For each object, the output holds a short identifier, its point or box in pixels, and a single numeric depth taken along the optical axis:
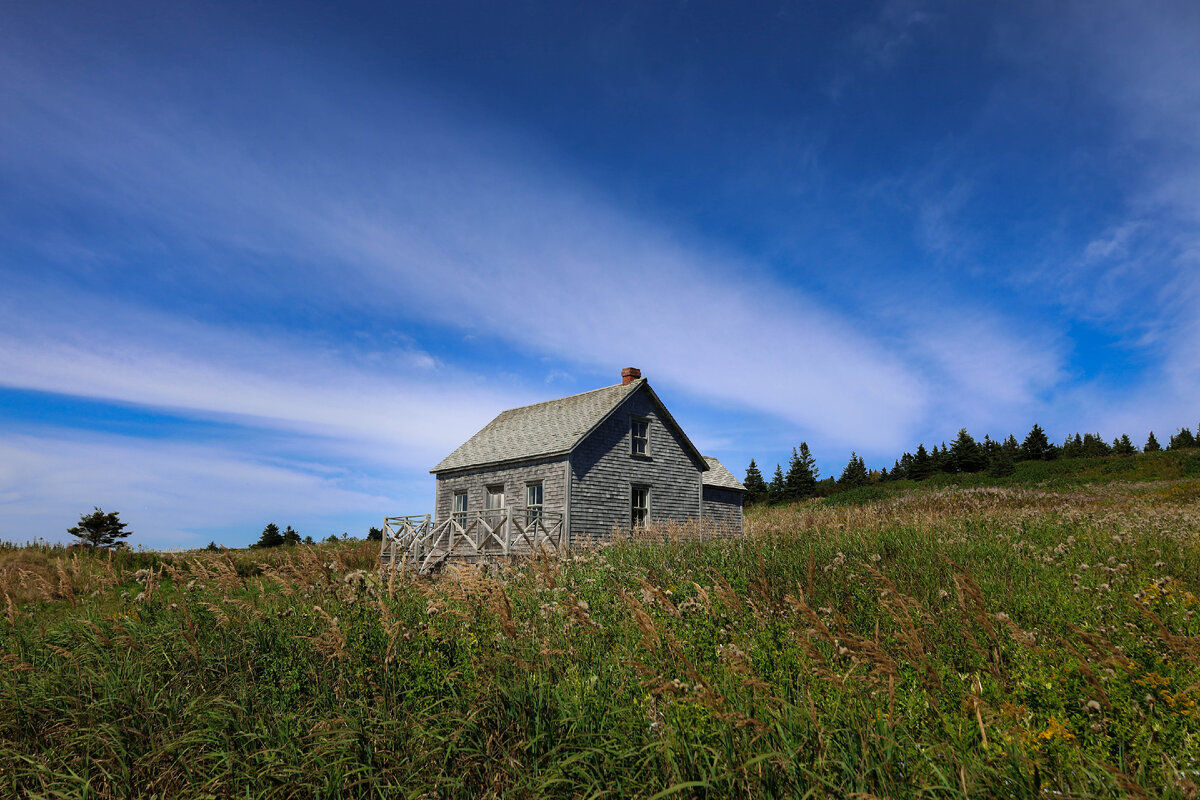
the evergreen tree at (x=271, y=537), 38.91
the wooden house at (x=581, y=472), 22.45
